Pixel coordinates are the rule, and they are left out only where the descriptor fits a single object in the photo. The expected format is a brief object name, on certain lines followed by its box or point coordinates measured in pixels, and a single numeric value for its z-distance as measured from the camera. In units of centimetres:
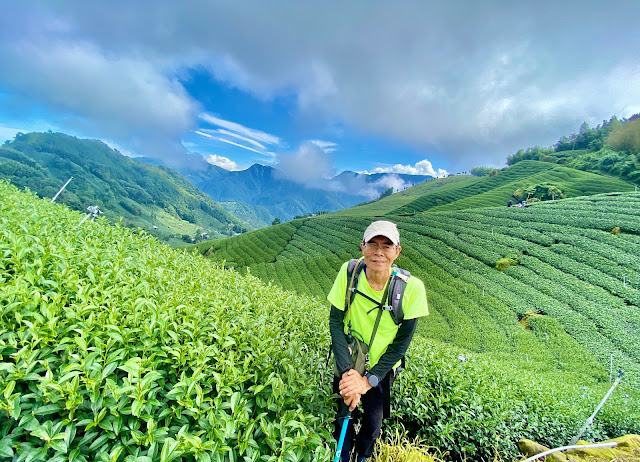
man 220
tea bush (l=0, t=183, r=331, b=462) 142
